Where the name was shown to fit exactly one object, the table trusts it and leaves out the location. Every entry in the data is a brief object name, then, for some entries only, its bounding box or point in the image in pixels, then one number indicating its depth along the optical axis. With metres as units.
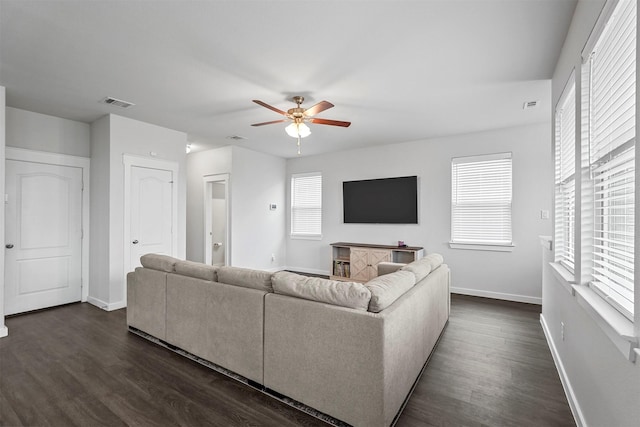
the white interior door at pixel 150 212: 4.41
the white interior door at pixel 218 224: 6.91
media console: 5.40
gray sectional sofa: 1.79
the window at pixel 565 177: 2.40
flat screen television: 5.62
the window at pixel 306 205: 6.84
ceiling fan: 3.42
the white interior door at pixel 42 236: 3.92
